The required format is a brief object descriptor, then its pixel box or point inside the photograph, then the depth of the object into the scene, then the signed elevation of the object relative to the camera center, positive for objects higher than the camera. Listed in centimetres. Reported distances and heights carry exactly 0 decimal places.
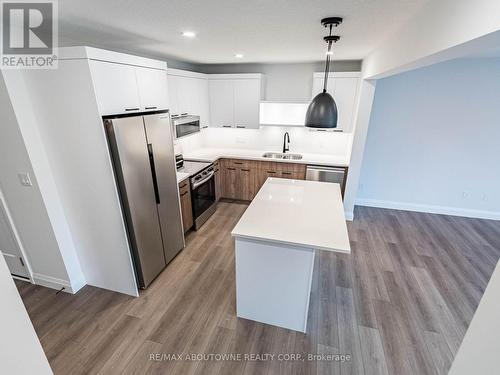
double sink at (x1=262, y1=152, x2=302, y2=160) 449 -97
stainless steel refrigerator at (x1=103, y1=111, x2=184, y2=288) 208 -80
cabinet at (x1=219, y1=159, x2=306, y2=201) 418 -123
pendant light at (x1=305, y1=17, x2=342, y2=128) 208 -7
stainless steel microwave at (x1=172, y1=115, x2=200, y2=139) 342 -35
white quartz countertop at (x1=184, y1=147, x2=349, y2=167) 403 -93
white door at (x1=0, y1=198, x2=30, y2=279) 246 -154
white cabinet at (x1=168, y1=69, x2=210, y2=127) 343 +11
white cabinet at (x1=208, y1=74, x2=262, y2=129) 421 +5
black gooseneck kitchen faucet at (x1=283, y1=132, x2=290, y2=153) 454 -73
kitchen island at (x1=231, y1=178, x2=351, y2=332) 188 -117
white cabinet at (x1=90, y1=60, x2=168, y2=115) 187 +11
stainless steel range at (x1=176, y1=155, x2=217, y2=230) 354 -129
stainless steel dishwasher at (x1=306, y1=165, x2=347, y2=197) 395 -112
